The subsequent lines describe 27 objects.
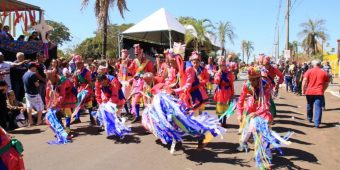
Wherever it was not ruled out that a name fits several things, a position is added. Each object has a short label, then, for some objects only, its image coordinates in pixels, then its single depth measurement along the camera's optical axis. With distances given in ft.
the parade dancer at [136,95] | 30.75
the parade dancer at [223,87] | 29.86
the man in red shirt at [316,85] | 31.48
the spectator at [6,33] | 41.91
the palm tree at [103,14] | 60.29
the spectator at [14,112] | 32.91
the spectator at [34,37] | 46.73
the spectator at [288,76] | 68.85
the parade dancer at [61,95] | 26.89
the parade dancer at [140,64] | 35.60
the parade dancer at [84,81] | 31.48
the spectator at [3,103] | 28.58
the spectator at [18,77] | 37.35
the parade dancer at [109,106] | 25.53
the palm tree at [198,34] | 89.46
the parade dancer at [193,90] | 22.70
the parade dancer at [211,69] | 48.79
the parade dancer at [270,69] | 29.50
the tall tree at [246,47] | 355.77
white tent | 61.77
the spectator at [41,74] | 36.11
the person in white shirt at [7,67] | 34.18
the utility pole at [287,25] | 84.04
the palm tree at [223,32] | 147.95
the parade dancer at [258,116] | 18.40
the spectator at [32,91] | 31.63
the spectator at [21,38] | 44.65
